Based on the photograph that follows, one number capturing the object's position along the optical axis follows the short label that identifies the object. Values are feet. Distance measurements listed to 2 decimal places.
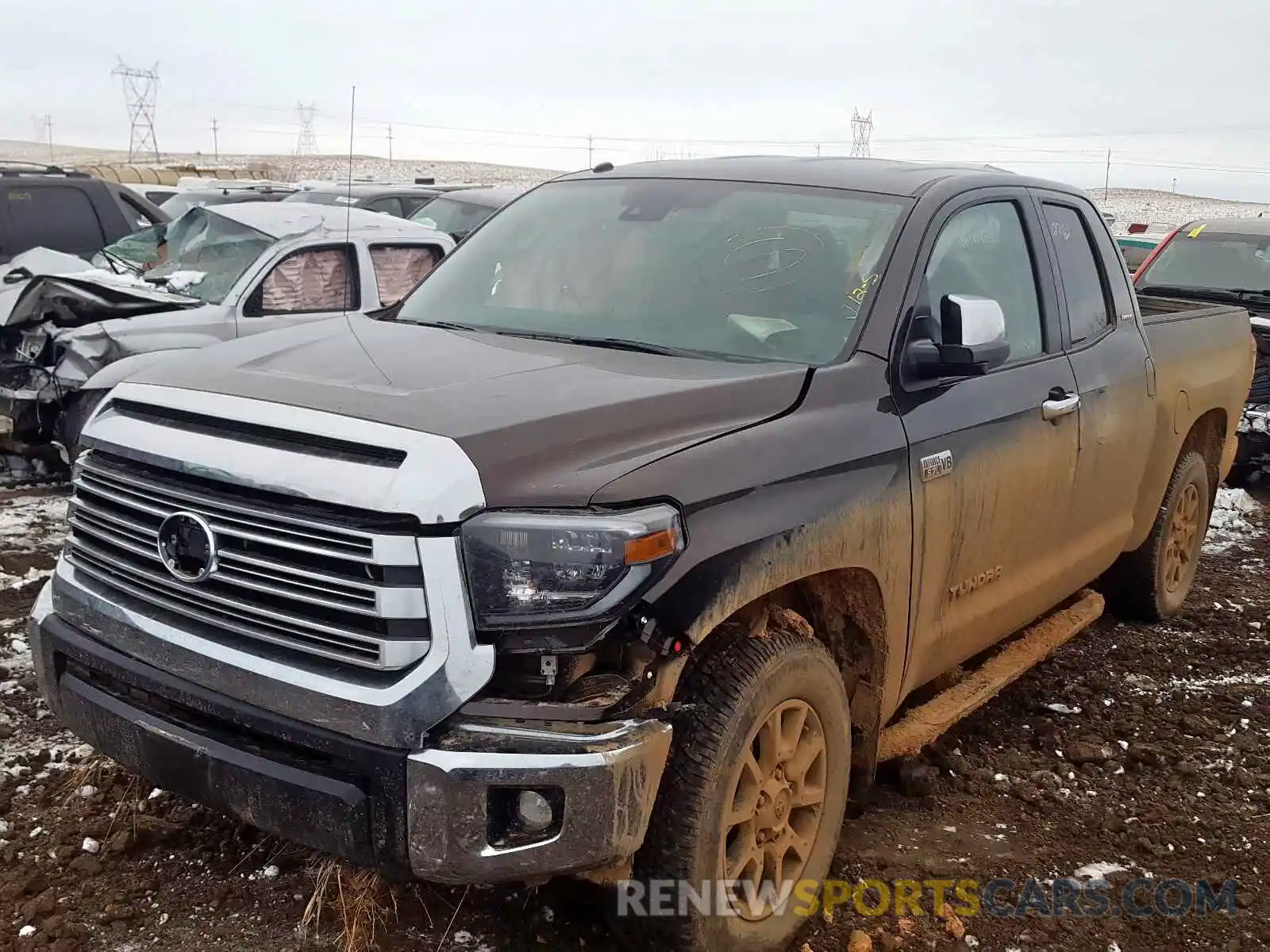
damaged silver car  23.48
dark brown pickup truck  7.90
